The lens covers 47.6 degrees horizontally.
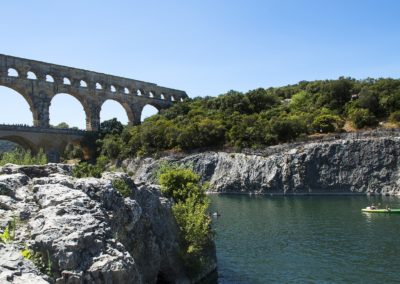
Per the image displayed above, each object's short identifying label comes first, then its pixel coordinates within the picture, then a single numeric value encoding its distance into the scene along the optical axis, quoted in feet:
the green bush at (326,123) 205.26
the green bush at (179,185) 80.84
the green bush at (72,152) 221.66
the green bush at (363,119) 200.54
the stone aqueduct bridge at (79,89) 209.97
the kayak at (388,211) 124.26
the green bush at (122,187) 51.66
